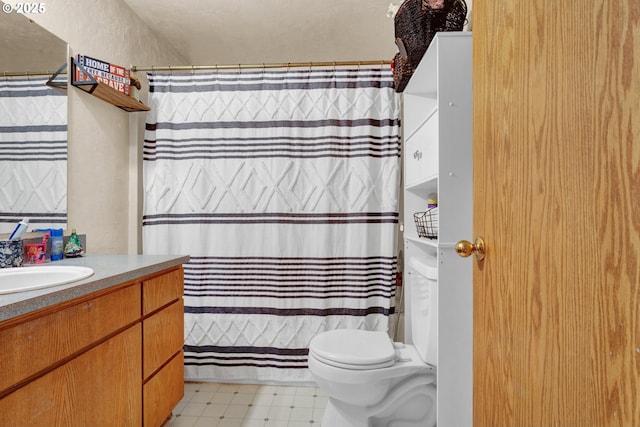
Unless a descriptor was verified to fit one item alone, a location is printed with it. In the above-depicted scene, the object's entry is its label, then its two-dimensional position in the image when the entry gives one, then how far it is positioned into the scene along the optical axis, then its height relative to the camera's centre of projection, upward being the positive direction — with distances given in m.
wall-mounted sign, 1.80 +0.77
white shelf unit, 1.33 -0.04
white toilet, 1.51 -0.73
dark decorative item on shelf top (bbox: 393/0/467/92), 1.40 +0.81
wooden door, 0.41 +0.00
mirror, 1.50 +0.39
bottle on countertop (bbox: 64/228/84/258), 1.71 -0.18
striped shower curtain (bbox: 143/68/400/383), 2.20 +0.03
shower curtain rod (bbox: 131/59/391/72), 2.19 +0.95
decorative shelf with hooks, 1.78 +0.66
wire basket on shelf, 1.54 -0.06
